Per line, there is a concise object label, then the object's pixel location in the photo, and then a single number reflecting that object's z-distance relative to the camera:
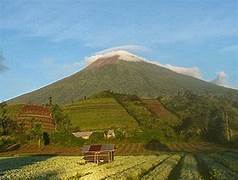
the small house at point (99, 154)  68.29
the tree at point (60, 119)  148.43
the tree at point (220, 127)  133.16
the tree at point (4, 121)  123.68
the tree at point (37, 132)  125.61
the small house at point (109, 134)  133.25
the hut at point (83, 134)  130.26
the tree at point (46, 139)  123.57
